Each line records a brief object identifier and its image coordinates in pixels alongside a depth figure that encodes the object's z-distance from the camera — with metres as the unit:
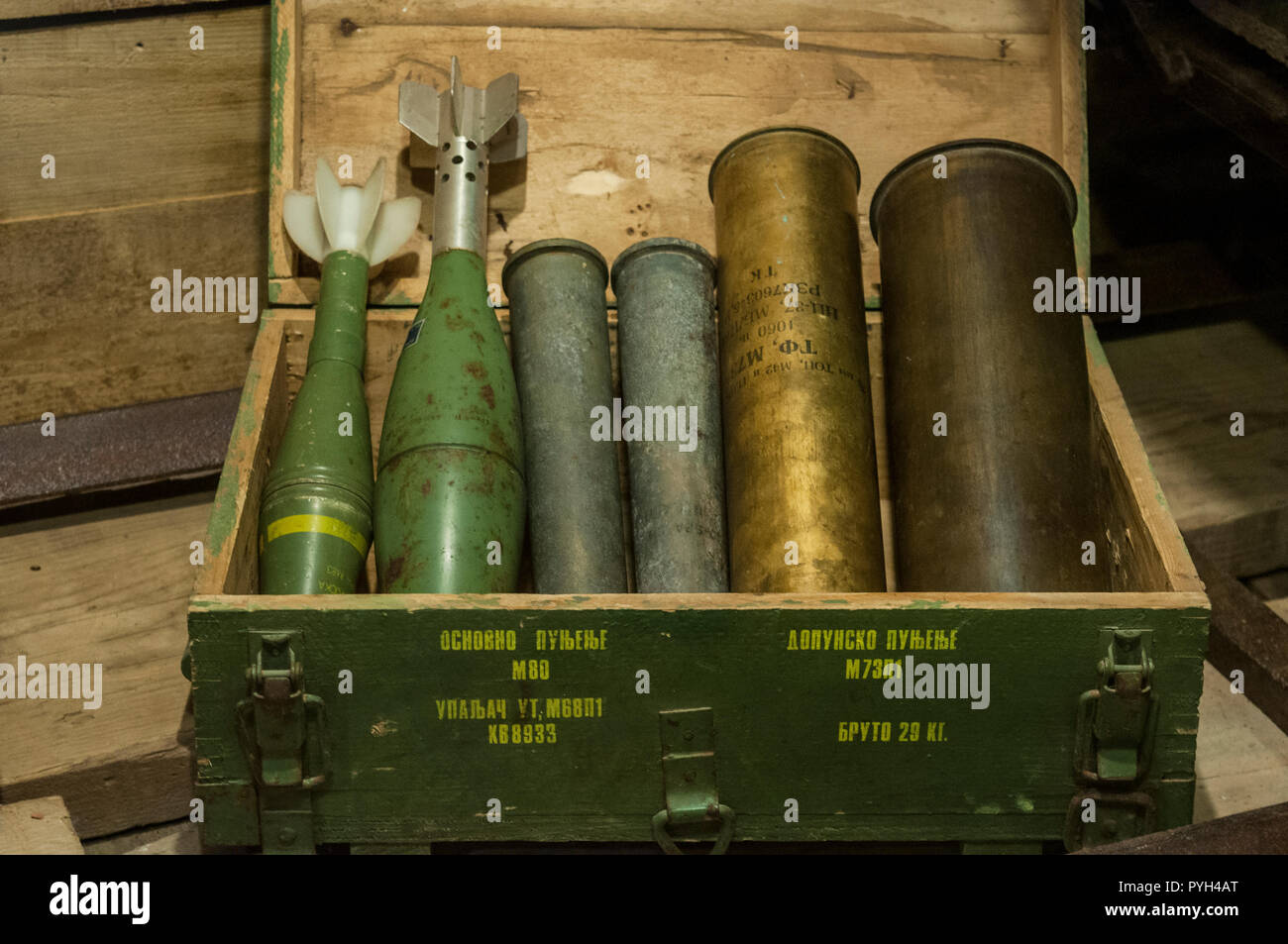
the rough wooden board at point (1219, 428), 2.52
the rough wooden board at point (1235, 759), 2.10
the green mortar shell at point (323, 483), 1.71
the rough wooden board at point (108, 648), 2.14
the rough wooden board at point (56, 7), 2.42
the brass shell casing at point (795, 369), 1.78
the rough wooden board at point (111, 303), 2.48
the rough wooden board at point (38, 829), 1.80
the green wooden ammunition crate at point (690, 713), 1.53
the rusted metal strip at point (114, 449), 2.40
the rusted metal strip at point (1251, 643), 2.21
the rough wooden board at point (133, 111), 2.45
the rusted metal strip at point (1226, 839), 1.48
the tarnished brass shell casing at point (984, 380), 1.77
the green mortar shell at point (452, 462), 1.69
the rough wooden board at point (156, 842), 2.10
